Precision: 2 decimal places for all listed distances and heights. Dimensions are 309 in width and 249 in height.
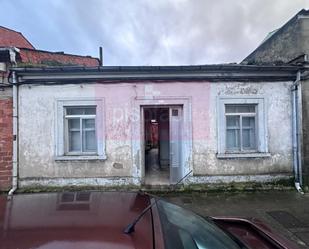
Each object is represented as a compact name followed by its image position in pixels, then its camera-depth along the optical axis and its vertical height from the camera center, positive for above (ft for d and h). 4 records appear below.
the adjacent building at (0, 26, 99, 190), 17.48 +1.50
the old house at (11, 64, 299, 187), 17.52 +0.93
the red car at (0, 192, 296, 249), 3.15 -1.71
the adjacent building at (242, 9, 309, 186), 17.64 +7.49
